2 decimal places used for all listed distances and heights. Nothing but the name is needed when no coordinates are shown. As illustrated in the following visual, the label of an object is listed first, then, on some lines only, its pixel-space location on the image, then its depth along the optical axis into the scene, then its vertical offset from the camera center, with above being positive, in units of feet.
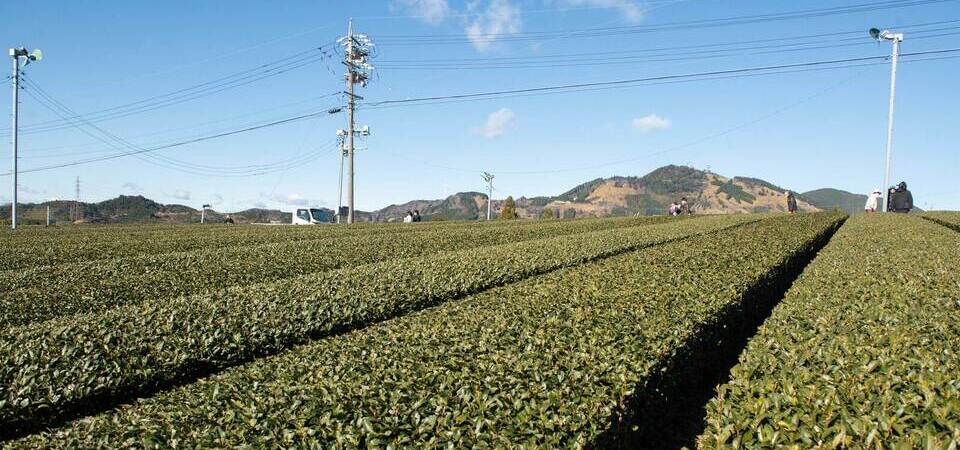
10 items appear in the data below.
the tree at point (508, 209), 254.31 +4.73
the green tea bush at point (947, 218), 68.03 +2.05
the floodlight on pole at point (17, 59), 107.34 +28.55
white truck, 144.15 -0.69
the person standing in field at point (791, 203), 119.85 +5.37
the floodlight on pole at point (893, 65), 123.75 +36.26
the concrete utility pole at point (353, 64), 133.28 +35.38
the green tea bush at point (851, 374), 10.87 -3.28
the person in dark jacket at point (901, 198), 101.76 +5.94
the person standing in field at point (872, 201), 120.26 +6.22
